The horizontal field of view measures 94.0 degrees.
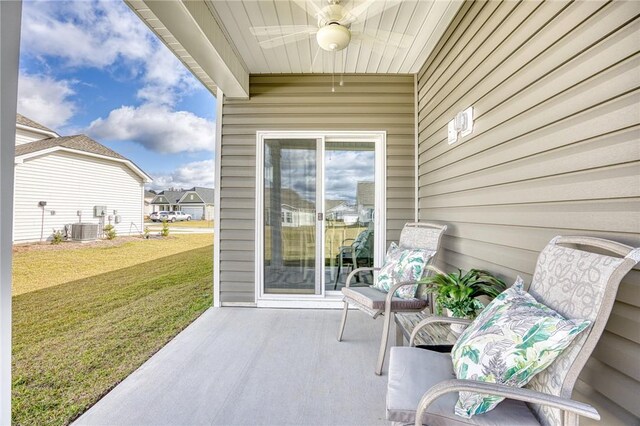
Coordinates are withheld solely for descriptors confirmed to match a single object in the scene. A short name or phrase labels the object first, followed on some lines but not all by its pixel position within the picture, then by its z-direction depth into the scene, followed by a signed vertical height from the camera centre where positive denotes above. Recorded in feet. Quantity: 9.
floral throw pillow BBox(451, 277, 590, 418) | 3.19 -1.47
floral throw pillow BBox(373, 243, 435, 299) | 8.14 -1.50
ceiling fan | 7.86 +5.64
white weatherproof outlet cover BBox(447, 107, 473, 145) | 7.64 +2.53
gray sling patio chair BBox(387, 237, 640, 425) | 3.10 -1.70
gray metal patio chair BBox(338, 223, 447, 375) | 7.39 -2.17
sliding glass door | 12.32 +0.32
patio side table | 6.33 -2.64
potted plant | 5.64 -1.40
